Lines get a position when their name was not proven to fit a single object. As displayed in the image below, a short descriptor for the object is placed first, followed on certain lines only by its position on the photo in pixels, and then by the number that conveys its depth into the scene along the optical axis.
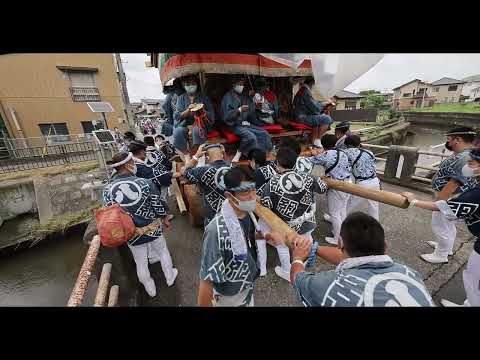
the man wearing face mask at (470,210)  2.16
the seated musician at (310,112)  5.71
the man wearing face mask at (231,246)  1.75
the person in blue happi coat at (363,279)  1.16
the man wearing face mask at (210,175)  3.20
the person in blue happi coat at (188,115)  4.36
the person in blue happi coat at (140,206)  2.83
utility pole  12.28
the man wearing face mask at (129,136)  5.83
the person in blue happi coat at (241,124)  4.58
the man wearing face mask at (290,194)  2.84
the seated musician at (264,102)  5.36
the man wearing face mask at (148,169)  3.82
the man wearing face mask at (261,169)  3.58
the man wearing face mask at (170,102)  5.07
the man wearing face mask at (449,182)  2.94
